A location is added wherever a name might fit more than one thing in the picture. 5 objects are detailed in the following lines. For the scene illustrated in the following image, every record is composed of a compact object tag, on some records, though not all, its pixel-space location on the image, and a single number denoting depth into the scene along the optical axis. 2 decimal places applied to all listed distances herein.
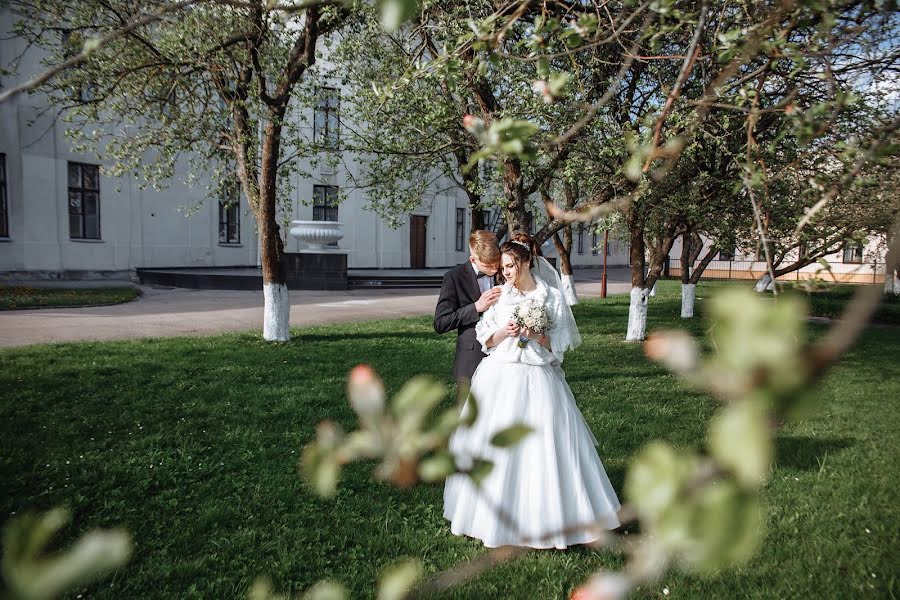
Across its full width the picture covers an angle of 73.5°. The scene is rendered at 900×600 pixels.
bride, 3.89
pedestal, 20.38
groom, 4.89
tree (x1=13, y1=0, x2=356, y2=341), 8.27
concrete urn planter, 21.45
